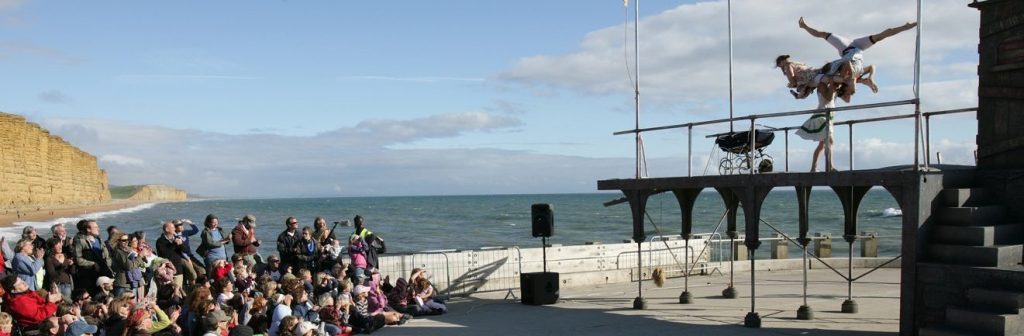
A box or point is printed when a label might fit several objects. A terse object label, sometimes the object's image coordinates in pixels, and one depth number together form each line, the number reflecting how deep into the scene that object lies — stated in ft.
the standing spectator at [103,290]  37.83
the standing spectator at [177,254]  45.73
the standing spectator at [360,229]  51.88
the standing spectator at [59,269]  39.24
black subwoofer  55.01
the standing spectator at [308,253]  49.44
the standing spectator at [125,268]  40.83
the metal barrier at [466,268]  58.90
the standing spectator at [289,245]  49.29
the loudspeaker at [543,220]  57.06
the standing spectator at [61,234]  39.93
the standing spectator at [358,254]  50.34
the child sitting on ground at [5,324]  30.42
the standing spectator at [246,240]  47.37
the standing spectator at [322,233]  50.26
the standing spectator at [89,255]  40.81
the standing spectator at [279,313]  36.94
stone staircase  34.14
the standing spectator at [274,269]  46.65
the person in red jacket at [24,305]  33.96
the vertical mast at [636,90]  53.98
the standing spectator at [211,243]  46.60
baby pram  48.11
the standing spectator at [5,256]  40.11
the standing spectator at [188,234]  46.14
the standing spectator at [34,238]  38.45
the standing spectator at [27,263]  37.50
